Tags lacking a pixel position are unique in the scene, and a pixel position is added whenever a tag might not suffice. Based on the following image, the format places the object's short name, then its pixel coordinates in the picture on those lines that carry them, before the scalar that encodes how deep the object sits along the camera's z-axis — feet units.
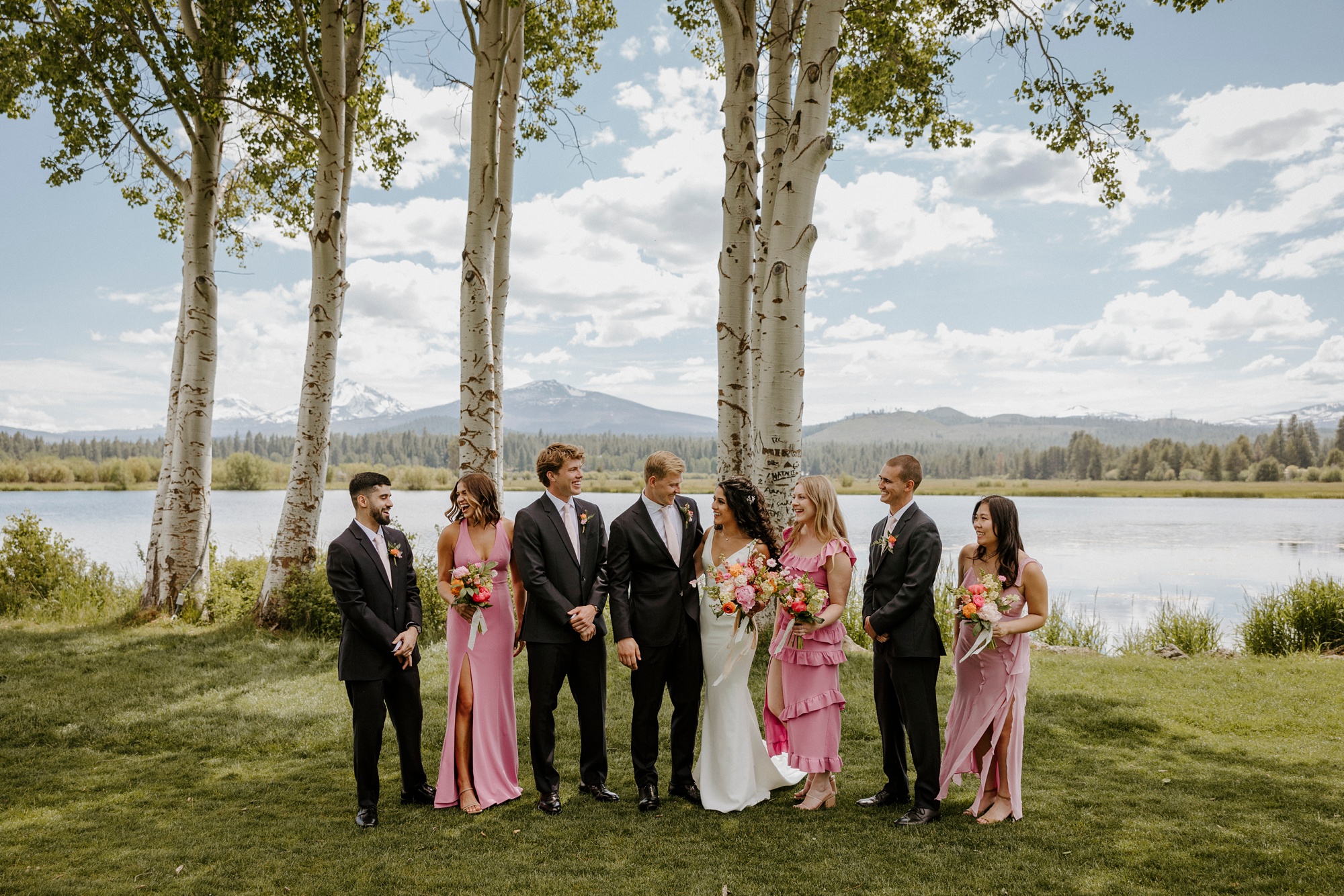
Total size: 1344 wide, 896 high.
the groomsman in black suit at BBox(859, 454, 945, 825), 15.43
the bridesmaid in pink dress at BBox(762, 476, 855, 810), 15.99
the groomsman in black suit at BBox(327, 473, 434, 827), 15.51
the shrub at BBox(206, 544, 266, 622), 36.63
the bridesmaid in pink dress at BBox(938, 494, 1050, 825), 15.60
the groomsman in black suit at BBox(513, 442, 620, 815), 16.14
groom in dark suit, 16.26
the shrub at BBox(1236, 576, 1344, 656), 36.19
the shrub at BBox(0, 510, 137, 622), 39.86
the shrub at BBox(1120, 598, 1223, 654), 36.94
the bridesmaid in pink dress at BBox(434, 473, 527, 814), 16.47
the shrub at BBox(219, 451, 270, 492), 212.23
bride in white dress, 16.29
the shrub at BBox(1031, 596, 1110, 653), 39.68
